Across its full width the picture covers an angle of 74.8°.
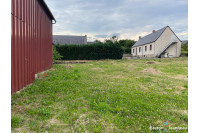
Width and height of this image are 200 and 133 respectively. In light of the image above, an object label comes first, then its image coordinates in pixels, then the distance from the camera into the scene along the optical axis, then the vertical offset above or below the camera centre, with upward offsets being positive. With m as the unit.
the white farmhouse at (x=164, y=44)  29.16 +3.86
